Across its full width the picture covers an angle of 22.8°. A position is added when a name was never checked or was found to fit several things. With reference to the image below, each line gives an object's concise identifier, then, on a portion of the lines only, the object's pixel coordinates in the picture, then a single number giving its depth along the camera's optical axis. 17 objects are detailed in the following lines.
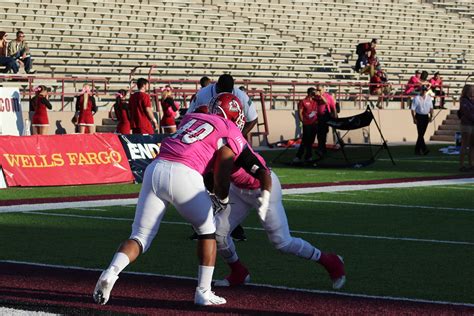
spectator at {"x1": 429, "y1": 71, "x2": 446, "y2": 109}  36.03
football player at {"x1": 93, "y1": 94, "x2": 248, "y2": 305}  7.43
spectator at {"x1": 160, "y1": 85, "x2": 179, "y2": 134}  24.30
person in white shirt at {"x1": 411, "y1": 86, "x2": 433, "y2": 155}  26.39
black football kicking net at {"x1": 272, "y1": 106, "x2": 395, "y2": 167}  23.31
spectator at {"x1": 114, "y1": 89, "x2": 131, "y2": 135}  23.84
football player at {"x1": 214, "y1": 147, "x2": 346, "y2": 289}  7.94
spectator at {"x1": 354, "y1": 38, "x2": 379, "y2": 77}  37.31
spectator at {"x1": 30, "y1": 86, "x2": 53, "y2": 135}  25.64
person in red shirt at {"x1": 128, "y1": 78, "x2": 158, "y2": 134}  20.83
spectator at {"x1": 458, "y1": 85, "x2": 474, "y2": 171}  21.02
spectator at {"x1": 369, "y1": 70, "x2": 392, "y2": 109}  35.94
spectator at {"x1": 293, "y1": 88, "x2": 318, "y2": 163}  24.14
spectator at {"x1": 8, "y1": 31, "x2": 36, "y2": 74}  28.91
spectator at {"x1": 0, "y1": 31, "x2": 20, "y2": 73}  28.84
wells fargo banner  18.23
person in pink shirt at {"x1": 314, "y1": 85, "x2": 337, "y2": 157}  24.17
